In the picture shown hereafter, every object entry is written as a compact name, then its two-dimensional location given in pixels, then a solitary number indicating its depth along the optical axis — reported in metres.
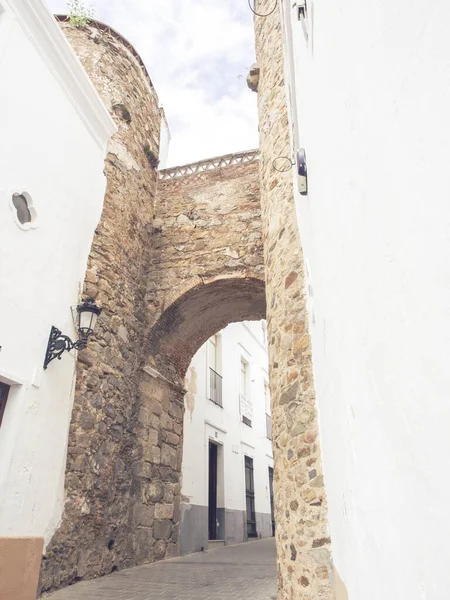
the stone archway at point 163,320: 3.30
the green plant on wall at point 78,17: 6.25
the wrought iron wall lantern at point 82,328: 4.04
